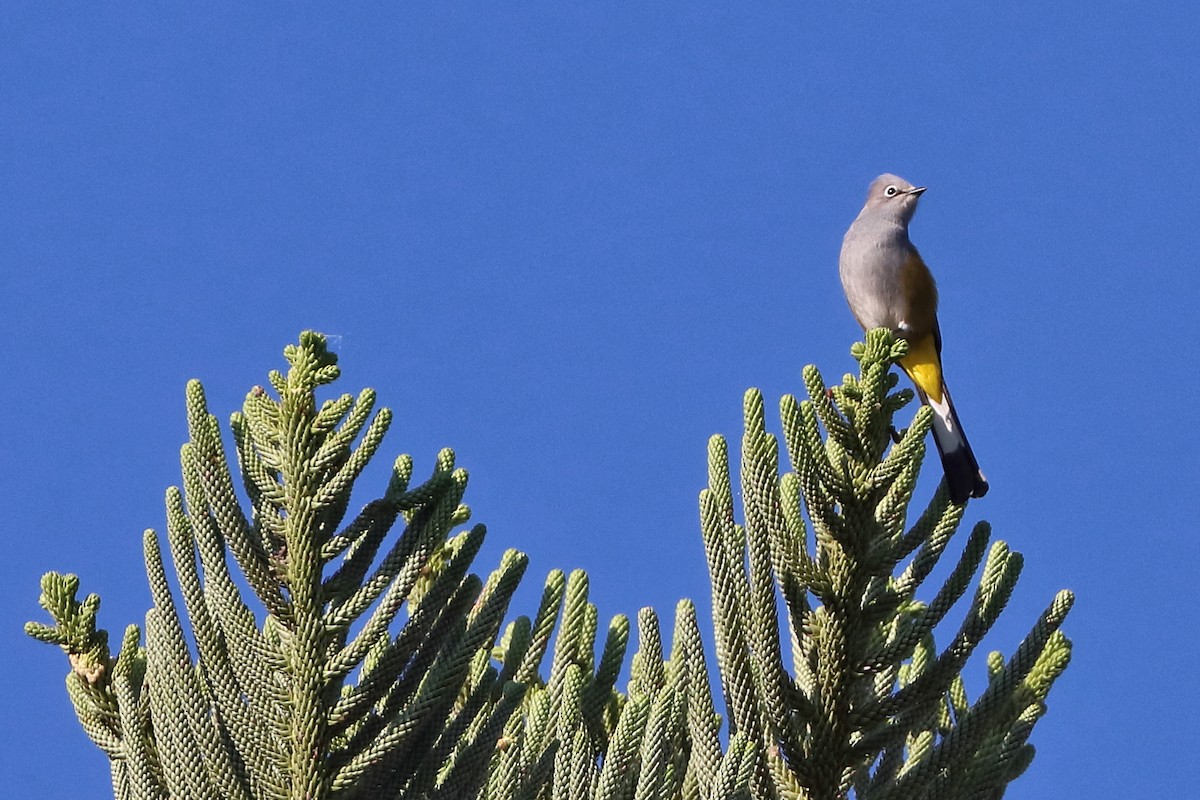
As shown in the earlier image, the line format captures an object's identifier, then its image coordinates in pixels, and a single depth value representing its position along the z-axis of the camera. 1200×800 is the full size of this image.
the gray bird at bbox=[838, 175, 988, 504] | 13.30
